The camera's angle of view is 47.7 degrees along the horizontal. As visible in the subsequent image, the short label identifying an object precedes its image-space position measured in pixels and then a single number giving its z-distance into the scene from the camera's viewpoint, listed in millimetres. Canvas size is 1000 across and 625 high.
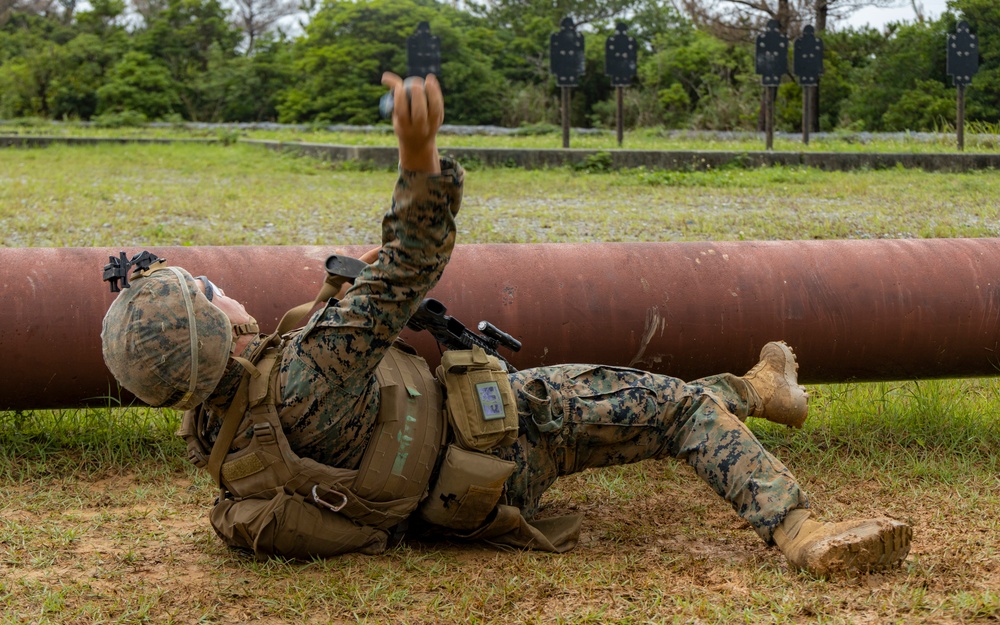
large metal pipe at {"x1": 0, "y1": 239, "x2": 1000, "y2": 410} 3230
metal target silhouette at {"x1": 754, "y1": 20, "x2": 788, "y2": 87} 12648
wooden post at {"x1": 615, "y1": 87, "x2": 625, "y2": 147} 12992
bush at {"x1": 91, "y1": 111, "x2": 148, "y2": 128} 19812
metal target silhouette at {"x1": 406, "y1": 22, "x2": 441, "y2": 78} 12914
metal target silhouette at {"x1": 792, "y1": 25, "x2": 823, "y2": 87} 13117
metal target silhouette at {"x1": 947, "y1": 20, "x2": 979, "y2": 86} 12078
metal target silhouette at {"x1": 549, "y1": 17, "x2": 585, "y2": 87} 13039
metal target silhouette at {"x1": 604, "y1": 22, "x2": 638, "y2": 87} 13180
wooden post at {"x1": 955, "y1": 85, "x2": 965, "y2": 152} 11656
